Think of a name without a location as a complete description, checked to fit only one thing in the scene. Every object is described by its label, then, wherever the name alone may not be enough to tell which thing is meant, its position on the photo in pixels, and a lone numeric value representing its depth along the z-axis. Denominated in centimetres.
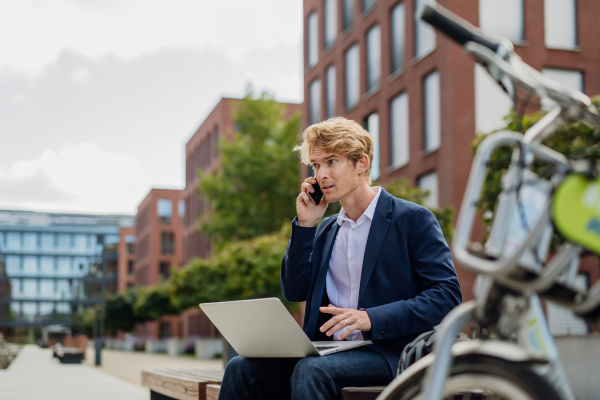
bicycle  176
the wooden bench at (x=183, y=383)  468
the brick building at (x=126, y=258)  10988
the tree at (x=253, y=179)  3962
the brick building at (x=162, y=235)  8631
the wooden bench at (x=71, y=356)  2934
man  299
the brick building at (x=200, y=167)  5791
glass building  11850
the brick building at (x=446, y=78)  2253
